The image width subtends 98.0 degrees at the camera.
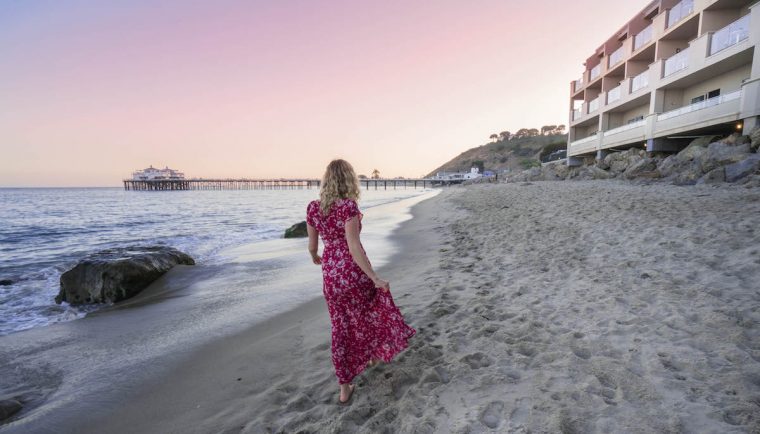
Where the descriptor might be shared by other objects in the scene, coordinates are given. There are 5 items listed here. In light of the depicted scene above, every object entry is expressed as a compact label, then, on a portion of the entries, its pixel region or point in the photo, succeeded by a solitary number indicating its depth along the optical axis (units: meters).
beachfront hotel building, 13.53
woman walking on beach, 2.63
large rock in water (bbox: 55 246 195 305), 6.16
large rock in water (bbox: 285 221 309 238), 12.35
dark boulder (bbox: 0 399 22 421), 2.92
